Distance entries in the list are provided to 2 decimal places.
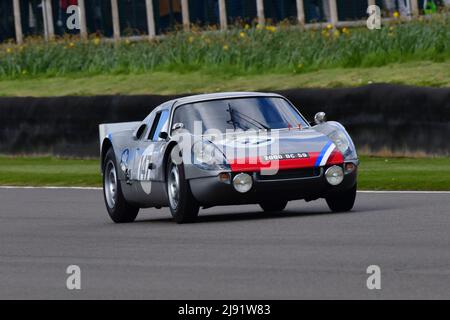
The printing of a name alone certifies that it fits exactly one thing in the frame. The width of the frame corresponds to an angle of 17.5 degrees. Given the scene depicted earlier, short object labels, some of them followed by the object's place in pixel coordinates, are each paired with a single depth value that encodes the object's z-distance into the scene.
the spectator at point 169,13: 42.62
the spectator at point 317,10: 38.12
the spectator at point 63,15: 44.66
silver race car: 14.18
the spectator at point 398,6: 35.62
